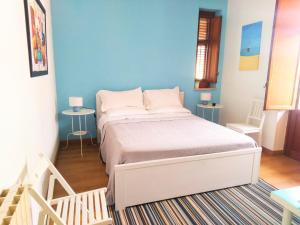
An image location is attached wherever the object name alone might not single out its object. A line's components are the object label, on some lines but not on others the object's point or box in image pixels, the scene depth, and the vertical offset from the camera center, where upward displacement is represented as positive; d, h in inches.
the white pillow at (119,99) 125.4 -15.1
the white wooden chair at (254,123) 123.9 -28.3
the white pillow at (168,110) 128.4 -21.2
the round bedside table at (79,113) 119.0 -22.1
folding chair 49.7 -34.3
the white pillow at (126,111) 119.2 -21.2
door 120.0 -32.6
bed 75.2 -31.7
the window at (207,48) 155.6 +19.8
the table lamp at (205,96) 148.9 -14.2
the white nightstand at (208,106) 149.3 -21.9
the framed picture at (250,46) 128.9 +18.3
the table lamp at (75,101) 118.2 -15.7
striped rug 71.4 -46.9
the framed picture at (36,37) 61.3 +11.2
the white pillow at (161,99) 133.2 -15.2
